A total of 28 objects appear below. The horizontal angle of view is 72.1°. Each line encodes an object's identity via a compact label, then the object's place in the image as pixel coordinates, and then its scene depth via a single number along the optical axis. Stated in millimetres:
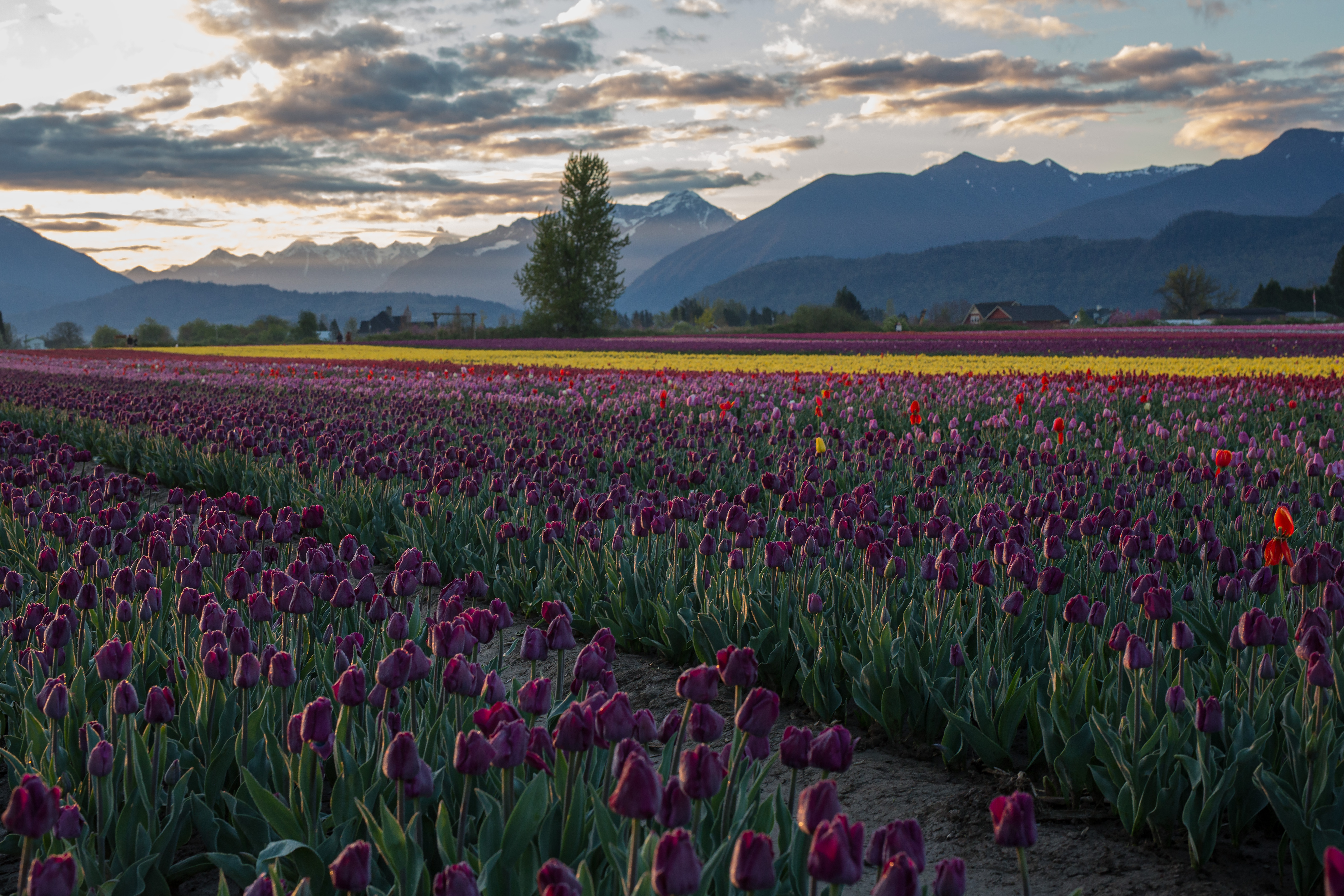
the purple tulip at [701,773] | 1713
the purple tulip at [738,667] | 2158
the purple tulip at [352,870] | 1650
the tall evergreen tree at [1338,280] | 94562
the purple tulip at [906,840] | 1585
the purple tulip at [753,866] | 1444
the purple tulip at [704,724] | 1996
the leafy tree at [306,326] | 90375
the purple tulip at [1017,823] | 1713
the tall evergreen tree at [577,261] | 69875
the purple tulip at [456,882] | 1560
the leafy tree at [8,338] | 87562
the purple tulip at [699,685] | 2098
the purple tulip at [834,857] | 1424
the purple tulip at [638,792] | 1609
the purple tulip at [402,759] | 1945
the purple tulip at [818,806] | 1611
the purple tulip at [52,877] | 1607
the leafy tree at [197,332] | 91562
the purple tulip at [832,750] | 1867
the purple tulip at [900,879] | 1455
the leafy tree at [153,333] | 92188
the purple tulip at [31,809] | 1684
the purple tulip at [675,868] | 1444
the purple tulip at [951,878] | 1651
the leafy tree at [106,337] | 99000
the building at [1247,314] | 91688
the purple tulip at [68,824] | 2051
